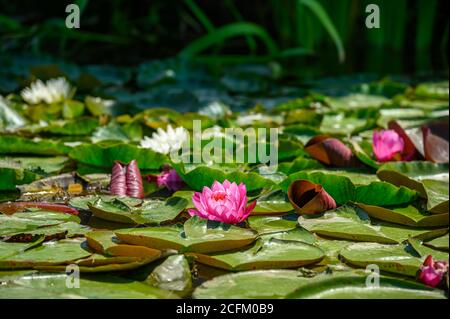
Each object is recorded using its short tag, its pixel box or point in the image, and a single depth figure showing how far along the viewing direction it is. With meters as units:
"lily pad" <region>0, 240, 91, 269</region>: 1.29
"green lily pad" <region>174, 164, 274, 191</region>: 1.74
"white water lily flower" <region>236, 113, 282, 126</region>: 2.64
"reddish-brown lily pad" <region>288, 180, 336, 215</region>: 1.56
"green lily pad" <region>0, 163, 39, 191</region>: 1.79
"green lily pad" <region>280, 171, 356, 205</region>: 1.66
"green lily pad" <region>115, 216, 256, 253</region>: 1.34
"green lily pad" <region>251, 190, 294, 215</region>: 1.62
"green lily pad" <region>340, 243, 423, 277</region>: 1.29
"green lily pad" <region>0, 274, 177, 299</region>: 1.17
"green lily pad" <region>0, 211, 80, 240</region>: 1.46
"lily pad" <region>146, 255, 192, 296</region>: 1.21
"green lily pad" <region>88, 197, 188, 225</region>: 1.52
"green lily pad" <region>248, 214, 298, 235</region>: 1.52
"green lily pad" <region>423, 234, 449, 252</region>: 1.37
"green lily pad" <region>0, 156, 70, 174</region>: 1.93
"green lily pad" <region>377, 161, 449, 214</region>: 1.62
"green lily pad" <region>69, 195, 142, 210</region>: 1.63
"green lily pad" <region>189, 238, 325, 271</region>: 1.30
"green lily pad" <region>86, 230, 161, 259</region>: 1.33
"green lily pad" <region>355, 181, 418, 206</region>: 1.66
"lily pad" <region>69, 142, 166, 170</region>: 1.96
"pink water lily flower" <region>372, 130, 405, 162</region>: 2.03
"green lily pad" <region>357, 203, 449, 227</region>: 1.53
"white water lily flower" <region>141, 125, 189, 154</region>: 2.08
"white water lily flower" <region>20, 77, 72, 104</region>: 2.88
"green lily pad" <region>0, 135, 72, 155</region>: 2.10
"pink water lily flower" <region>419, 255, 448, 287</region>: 1.21
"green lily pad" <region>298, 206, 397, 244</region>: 1.45
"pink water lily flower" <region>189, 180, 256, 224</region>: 1.45
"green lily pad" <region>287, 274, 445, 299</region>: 1.17
